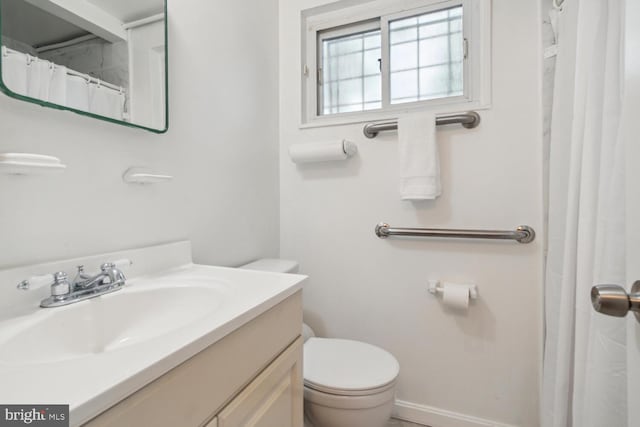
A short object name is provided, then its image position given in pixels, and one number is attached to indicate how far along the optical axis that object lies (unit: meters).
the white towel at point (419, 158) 1.31
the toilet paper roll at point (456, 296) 1.26
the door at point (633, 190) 0.40
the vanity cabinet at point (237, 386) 0.41
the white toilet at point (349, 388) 1.04
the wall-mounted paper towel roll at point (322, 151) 1.42
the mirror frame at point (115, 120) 0.61
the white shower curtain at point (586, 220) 0.55
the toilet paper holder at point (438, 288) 1.29
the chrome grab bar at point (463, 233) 1.23
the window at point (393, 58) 1.40
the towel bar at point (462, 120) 1.29
